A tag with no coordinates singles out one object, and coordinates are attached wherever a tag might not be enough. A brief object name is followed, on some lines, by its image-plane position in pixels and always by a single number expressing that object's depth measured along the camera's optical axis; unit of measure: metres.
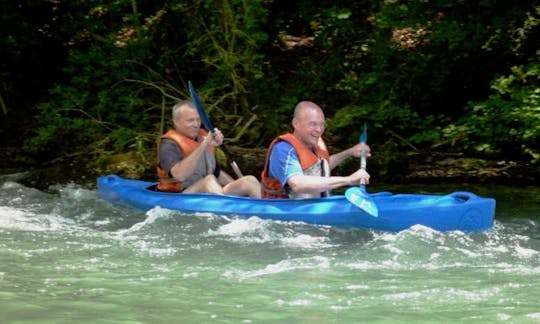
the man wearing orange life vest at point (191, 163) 14.25
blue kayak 12.26
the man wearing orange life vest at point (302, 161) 12.76
